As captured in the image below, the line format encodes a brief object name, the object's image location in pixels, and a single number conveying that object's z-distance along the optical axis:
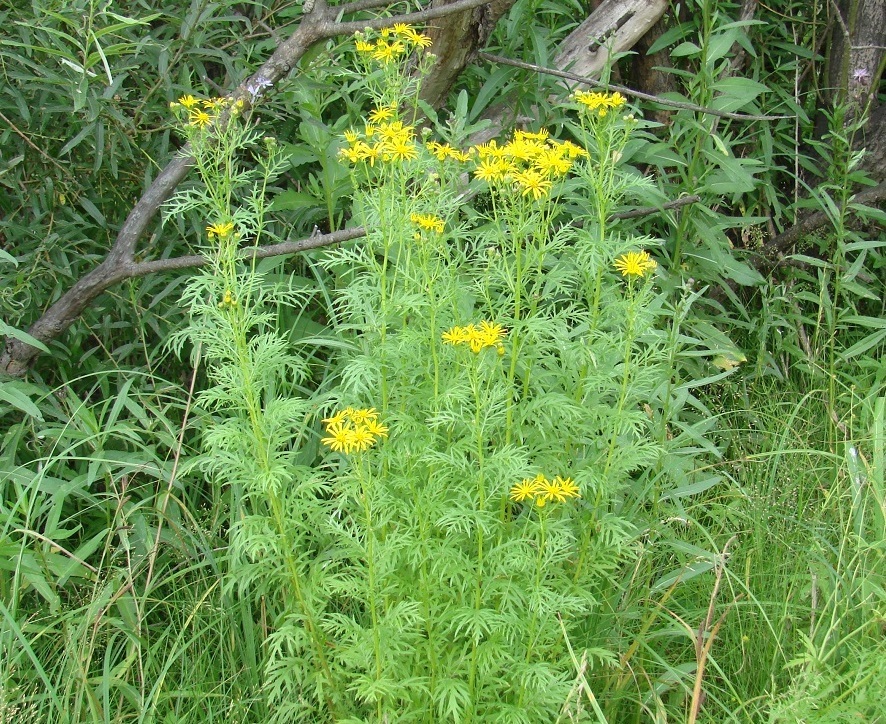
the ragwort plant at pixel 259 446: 1.84
